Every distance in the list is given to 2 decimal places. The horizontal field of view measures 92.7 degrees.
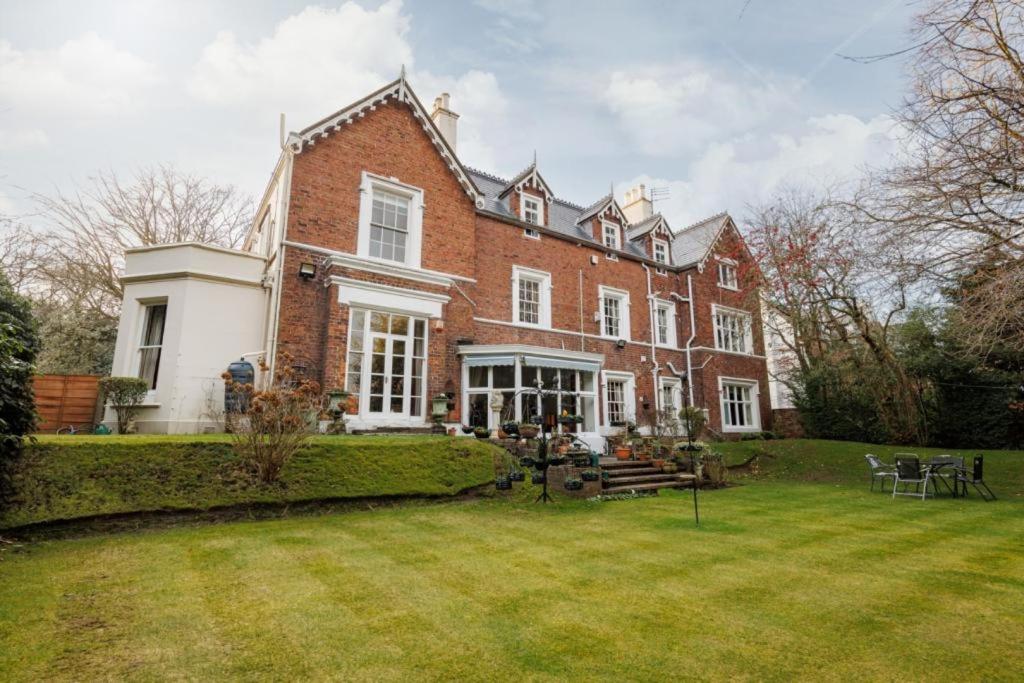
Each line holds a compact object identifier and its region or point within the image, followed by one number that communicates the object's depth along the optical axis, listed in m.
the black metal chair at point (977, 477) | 10.62
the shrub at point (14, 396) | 5.43
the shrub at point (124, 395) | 11.04
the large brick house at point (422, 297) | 12.38
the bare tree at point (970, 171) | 6.45
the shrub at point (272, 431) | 7.37
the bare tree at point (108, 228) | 18.91
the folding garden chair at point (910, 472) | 10.90
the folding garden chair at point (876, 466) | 11.44
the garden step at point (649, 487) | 10.73
